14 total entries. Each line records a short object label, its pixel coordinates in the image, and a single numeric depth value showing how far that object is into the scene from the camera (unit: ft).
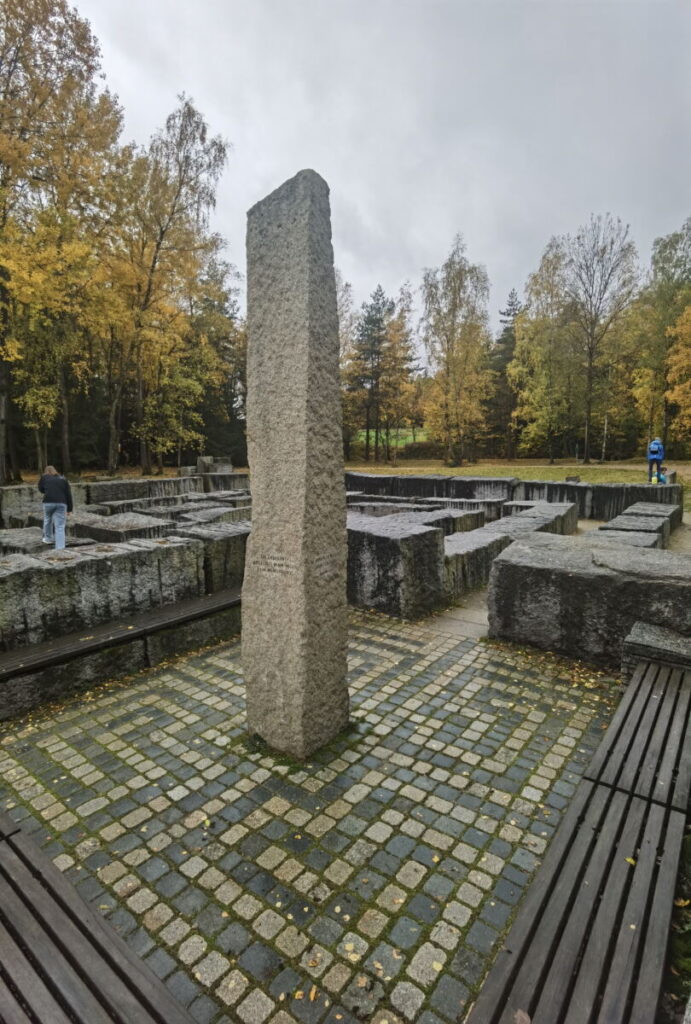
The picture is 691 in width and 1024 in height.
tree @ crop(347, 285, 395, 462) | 101.19
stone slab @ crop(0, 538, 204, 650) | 14.02
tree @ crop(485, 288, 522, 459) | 107.96
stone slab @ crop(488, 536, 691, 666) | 14.20
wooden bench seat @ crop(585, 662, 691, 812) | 8.51
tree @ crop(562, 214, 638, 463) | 70.44
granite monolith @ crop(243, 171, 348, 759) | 9.82
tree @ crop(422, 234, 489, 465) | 83.35
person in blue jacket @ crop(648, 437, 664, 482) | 45.47
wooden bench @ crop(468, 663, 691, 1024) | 5.35
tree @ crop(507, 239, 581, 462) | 83.76
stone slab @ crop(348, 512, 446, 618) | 19.07
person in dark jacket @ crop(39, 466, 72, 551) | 24.56
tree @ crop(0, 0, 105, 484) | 42.27
